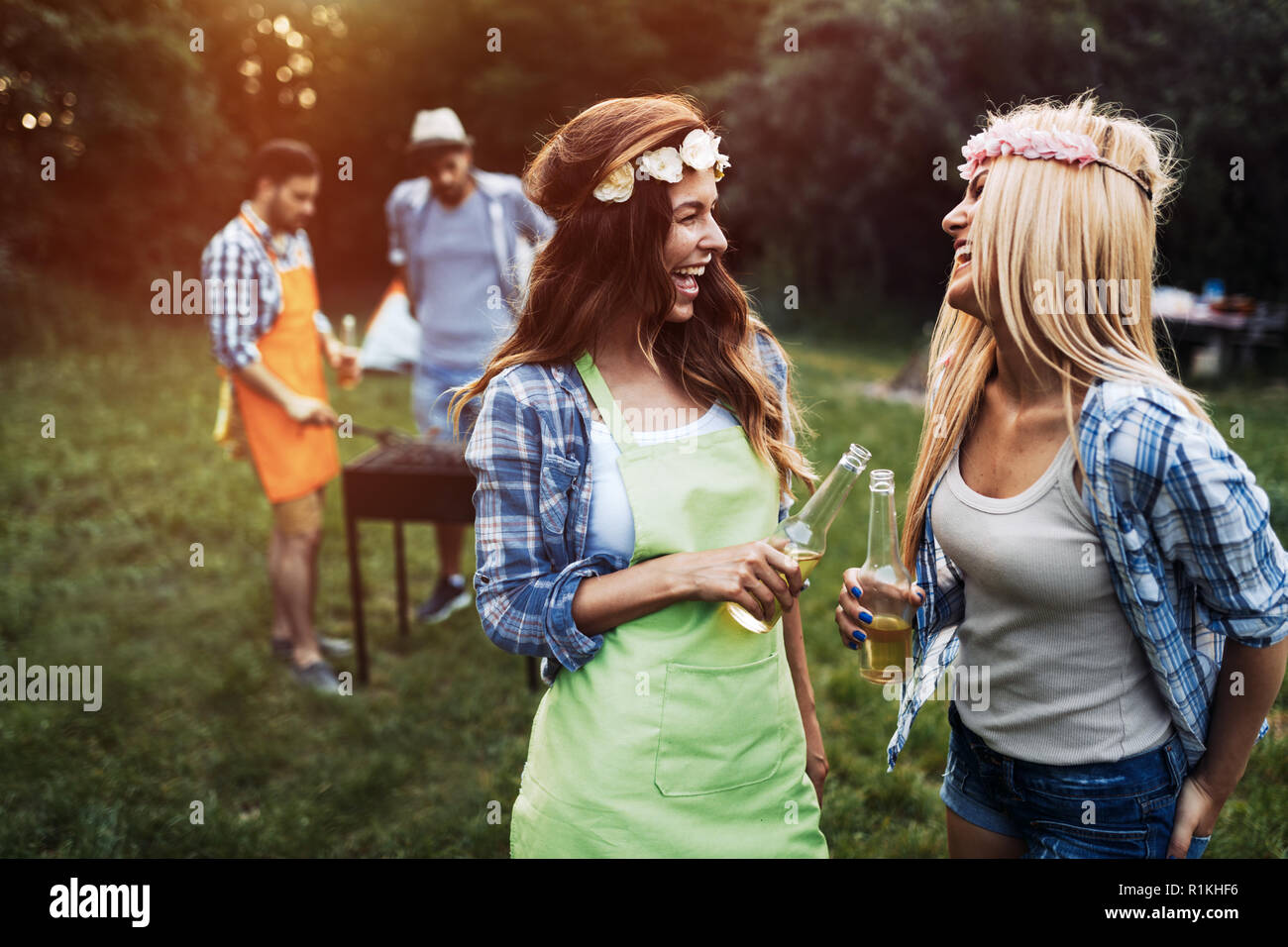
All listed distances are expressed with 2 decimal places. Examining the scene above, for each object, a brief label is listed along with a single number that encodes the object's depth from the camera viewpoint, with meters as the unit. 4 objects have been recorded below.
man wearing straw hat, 5.79
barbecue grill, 4.88
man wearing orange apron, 4.89
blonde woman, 1.82
